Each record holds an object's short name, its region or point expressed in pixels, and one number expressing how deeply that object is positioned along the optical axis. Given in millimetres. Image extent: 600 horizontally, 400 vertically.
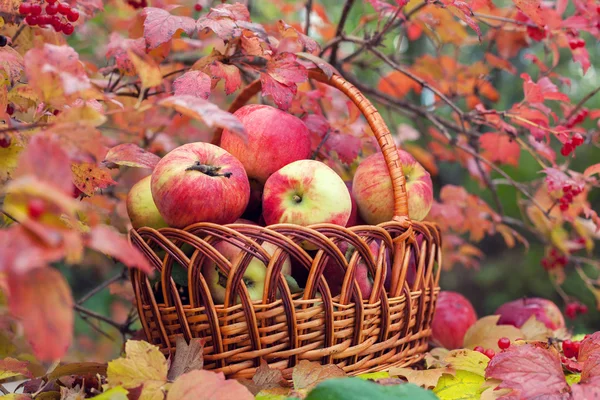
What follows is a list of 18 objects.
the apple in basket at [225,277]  1311
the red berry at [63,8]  1336
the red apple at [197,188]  1307
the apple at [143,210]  1366
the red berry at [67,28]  1353
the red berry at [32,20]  1337
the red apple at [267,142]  1388
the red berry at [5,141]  1289
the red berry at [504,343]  1375
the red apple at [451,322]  1509
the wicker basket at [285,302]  1280
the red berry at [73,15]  1346
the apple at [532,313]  1527
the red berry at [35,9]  1332
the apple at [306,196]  1328
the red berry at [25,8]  1330
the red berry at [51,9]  1331
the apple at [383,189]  1382
